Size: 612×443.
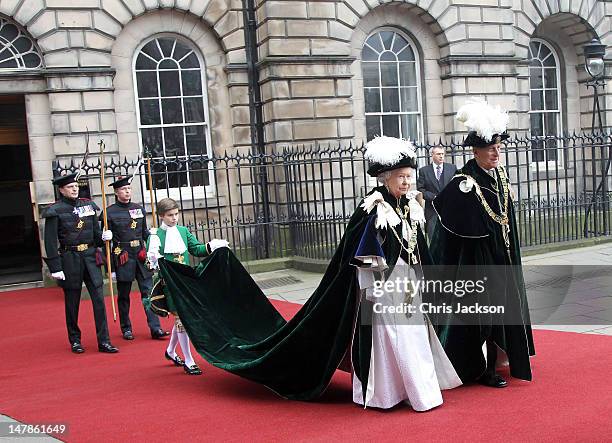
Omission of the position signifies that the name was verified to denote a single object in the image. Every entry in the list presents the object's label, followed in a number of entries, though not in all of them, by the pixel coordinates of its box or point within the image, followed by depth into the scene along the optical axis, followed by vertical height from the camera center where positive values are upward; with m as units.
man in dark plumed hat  5.44 -0.82
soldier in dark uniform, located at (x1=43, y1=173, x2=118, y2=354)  7.70 -0.77
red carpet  4.47 -1.74
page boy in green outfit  6.59 -0.68
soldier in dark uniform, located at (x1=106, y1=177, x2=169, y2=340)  8.16 -0.84
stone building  12.89 +1.97
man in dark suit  11.20 -0.29
